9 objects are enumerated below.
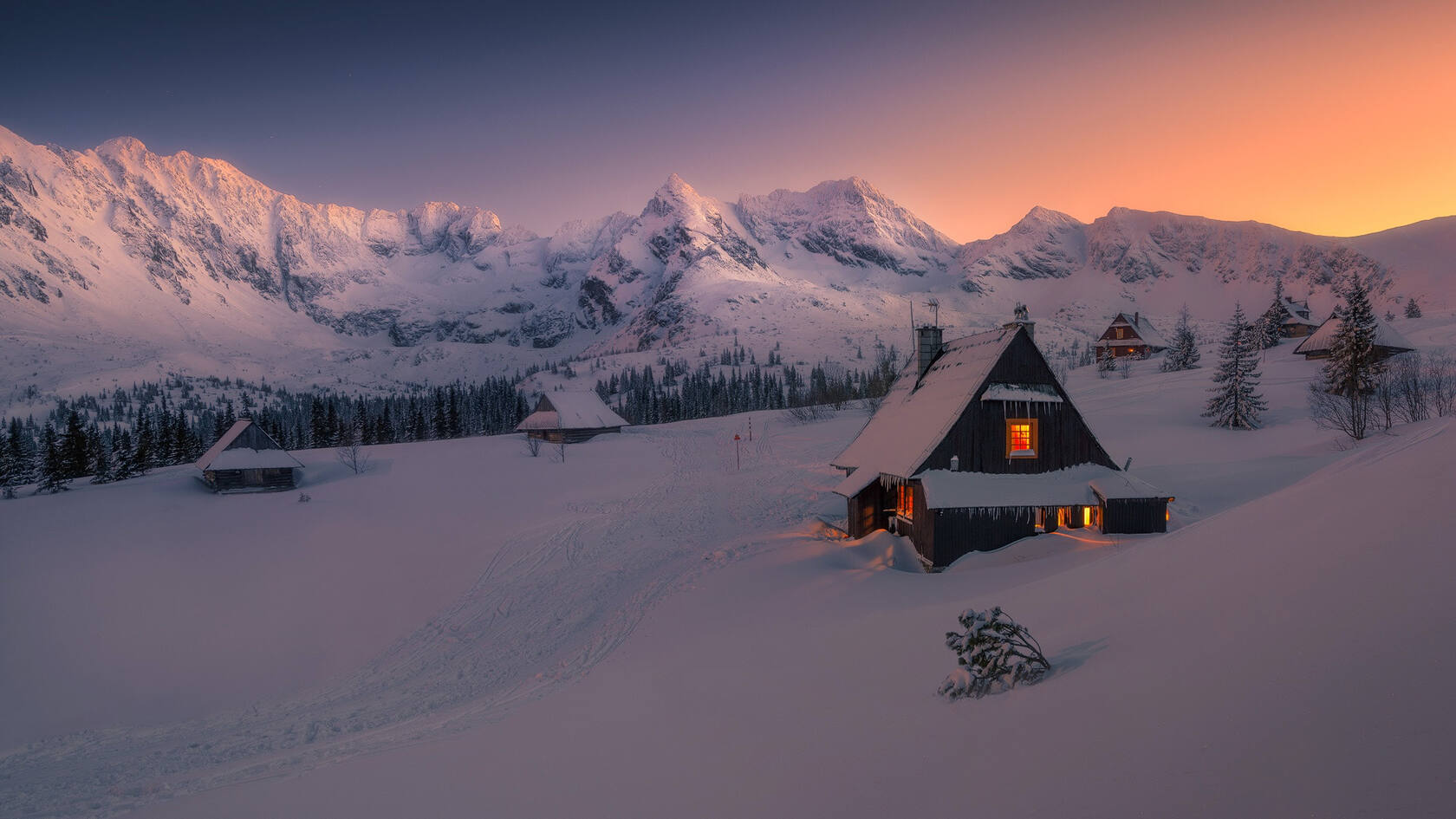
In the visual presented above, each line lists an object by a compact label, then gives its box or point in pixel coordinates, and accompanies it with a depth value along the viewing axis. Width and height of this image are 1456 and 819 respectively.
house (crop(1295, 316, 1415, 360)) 47.31
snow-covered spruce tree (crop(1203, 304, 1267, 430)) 38.19
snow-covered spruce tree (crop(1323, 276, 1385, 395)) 34.50
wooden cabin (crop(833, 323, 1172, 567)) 19.70
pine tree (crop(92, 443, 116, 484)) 44.62
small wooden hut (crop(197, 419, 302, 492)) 39.44
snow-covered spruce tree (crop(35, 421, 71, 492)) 41.00
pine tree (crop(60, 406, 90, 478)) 48.50
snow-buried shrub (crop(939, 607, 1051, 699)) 6.78
